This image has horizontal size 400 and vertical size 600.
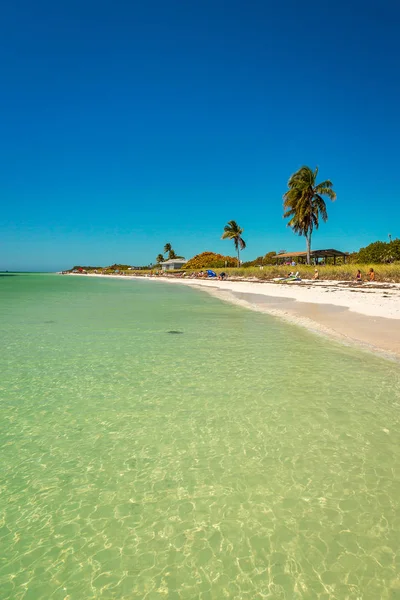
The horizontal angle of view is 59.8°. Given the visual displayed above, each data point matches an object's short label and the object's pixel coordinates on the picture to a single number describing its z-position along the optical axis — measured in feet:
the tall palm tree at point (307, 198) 155.53
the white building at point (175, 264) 337.72
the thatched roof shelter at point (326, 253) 163.53
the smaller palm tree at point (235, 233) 243.40
